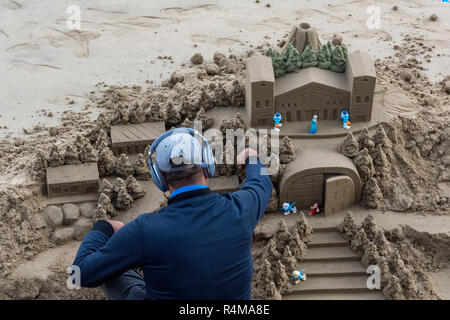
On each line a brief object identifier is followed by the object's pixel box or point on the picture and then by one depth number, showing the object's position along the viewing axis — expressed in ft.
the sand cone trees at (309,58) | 37.81
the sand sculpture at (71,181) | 35.83
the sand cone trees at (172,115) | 40.47
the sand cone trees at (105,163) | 37.14
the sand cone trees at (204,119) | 38.93
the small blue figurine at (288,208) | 34.88
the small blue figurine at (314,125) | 36.73
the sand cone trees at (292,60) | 37.73
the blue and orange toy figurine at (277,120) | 37.06
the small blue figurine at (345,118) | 37.09
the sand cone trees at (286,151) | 34.83
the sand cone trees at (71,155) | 36.81
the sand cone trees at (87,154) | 37.09
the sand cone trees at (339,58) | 37.83
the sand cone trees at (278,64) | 37.99
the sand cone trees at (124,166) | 37.06
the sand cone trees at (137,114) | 40.06
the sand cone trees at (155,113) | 40.45
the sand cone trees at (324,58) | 37.96
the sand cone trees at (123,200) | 34.76
